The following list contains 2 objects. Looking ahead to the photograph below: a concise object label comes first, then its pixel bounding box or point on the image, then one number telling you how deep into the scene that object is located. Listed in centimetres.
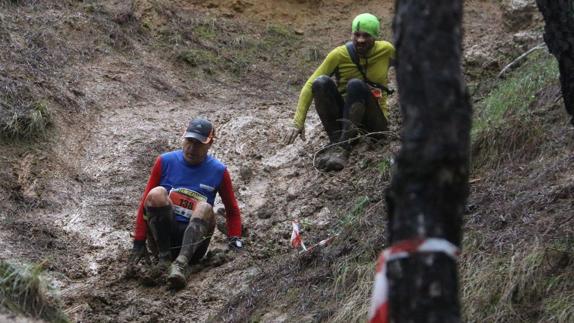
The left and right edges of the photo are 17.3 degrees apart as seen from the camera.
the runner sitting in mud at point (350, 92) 1567
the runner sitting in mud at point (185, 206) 1314
